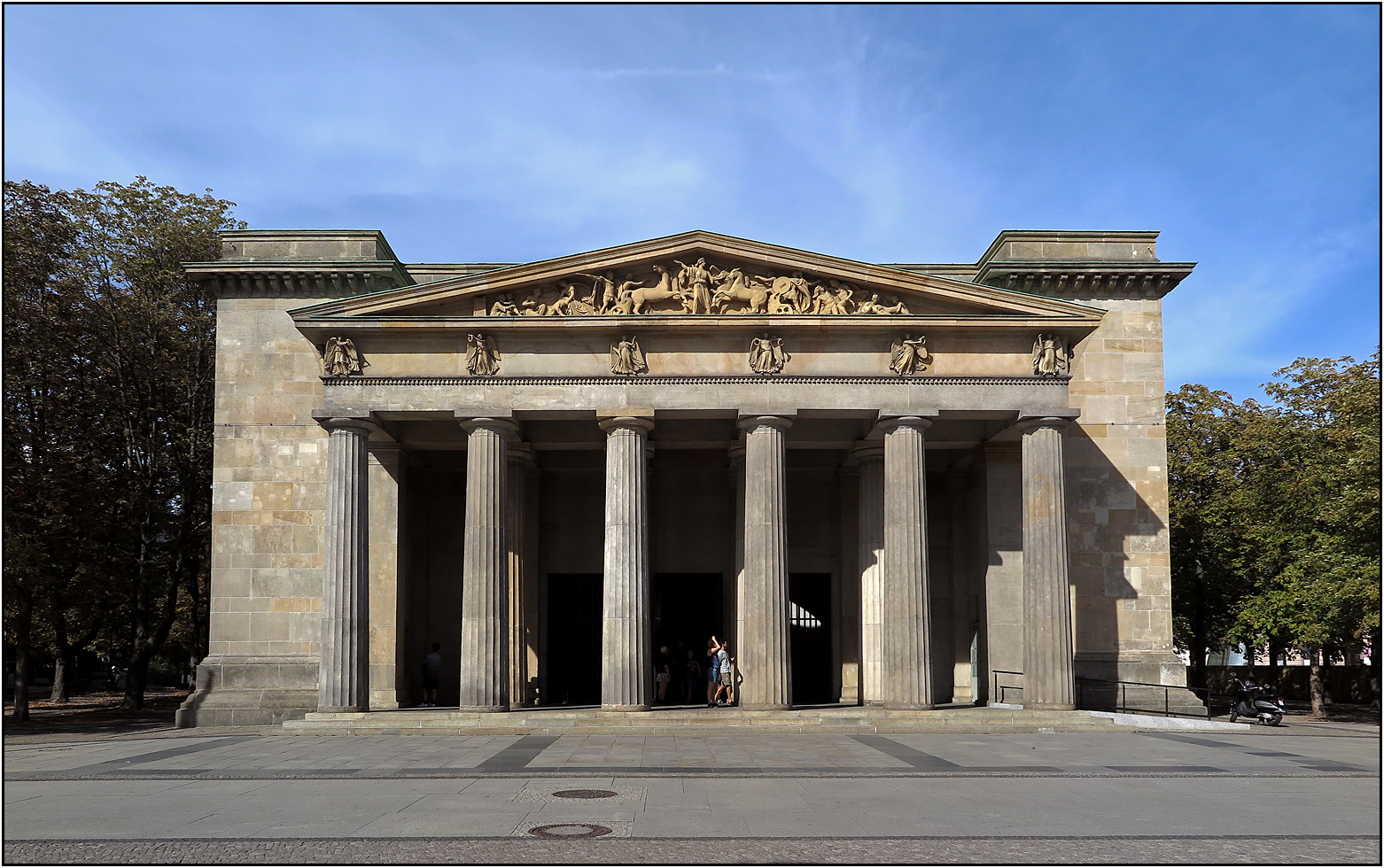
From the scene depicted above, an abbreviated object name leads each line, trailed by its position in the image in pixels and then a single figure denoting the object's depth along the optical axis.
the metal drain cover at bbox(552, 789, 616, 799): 16.23
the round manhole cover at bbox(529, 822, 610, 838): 12.93
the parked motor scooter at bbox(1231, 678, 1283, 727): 34.12
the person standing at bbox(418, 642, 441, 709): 35.28
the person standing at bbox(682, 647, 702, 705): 35.78
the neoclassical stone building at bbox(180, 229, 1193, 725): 30.61
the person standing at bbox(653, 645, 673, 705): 35.44
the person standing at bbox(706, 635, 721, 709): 33.88
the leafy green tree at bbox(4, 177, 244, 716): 37.78
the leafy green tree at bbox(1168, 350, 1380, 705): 37.97
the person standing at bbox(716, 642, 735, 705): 33.44
